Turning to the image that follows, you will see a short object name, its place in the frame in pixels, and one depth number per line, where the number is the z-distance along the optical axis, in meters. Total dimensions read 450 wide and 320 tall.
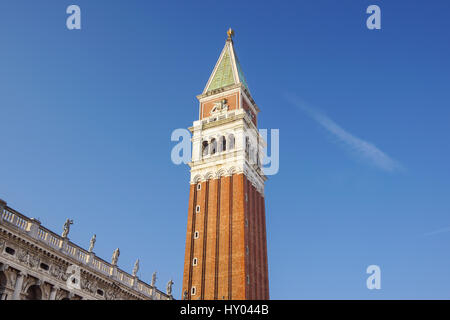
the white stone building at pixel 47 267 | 29.02
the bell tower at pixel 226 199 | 54.59
